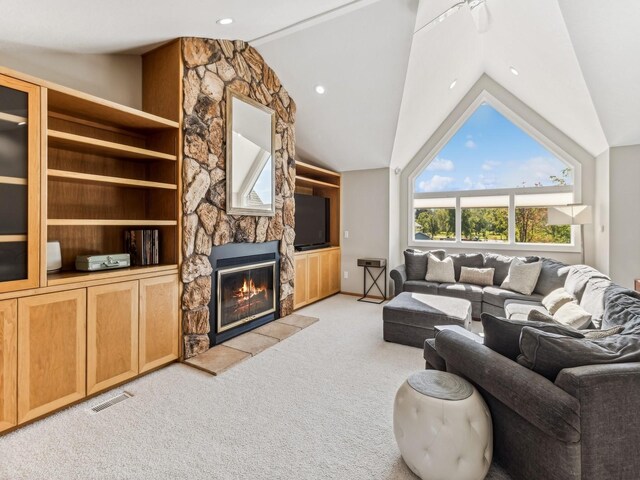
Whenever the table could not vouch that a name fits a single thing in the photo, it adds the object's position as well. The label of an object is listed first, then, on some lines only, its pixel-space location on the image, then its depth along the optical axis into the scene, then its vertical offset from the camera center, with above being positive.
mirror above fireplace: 3.50 +0.98
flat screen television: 5.10 +0.32
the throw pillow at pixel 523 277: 4.30 -0.54
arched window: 5.17 +0.89
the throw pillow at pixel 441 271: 4.93 -0.51
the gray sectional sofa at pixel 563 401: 1.32 -0.73
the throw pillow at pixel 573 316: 2.43 -0.63
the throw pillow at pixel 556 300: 3.12 -0.63
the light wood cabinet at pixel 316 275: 4.92 -0.64
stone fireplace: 3.06 +0.76
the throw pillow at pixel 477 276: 4.76 -0.57
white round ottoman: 1.54 -0.98
